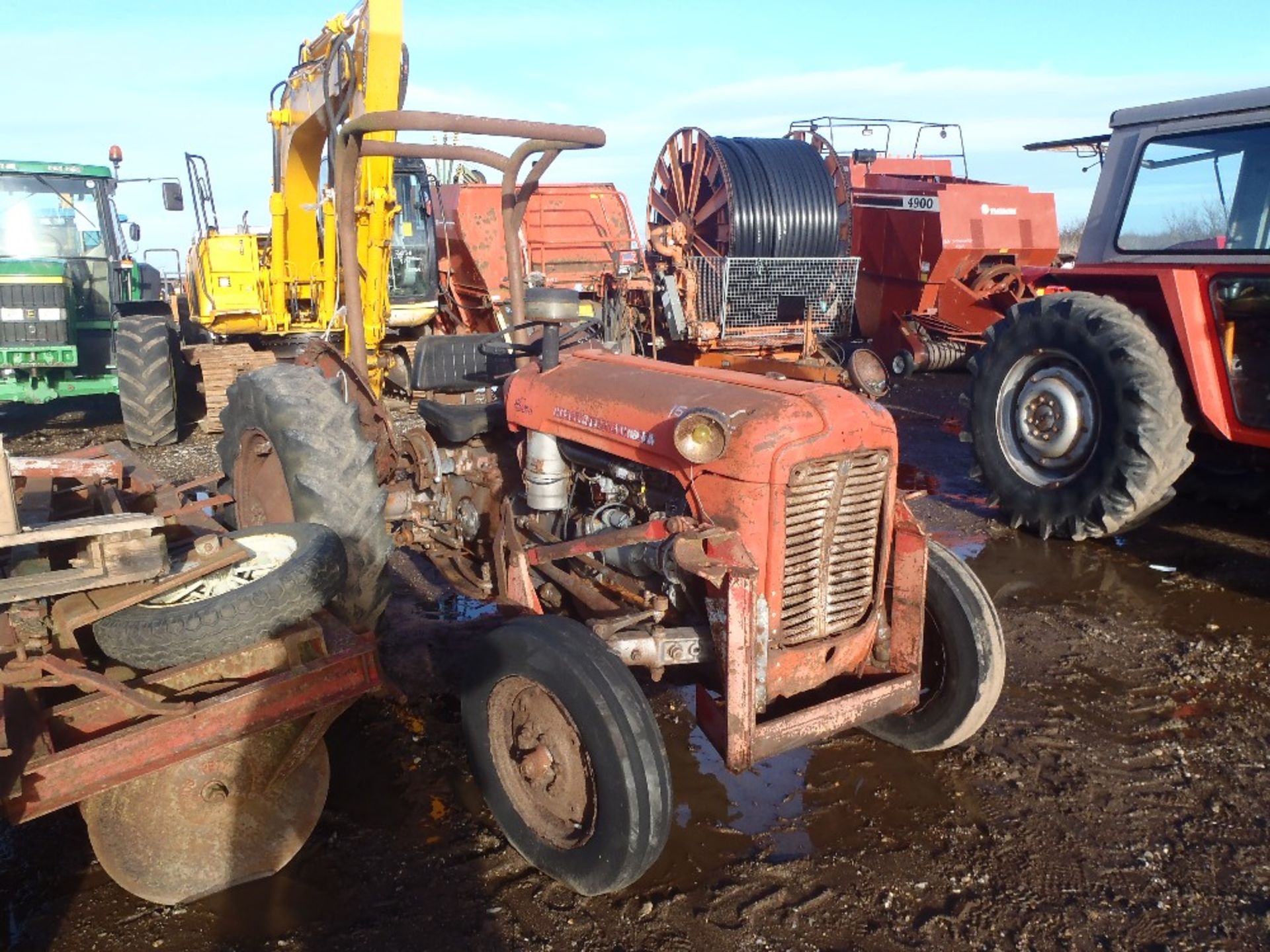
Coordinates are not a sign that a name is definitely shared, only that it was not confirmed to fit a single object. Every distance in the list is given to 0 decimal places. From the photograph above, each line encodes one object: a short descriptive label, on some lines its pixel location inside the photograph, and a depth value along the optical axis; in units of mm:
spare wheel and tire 2473
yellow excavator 5469
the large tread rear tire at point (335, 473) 3438
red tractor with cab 4711
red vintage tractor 2438
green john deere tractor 7844
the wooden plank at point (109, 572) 2438
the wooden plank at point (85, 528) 2361
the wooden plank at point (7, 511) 2357
